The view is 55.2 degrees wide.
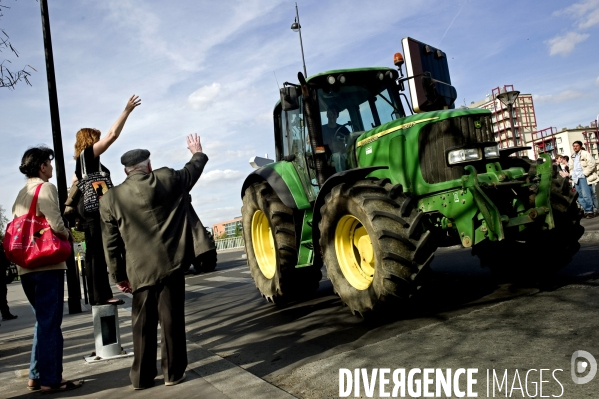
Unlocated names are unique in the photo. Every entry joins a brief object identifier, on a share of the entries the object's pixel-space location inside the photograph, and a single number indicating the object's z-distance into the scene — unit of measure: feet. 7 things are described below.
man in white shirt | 45.88
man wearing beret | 14.11
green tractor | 17.29
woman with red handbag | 14.69
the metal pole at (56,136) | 31.73
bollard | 17.90
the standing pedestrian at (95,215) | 15.99
